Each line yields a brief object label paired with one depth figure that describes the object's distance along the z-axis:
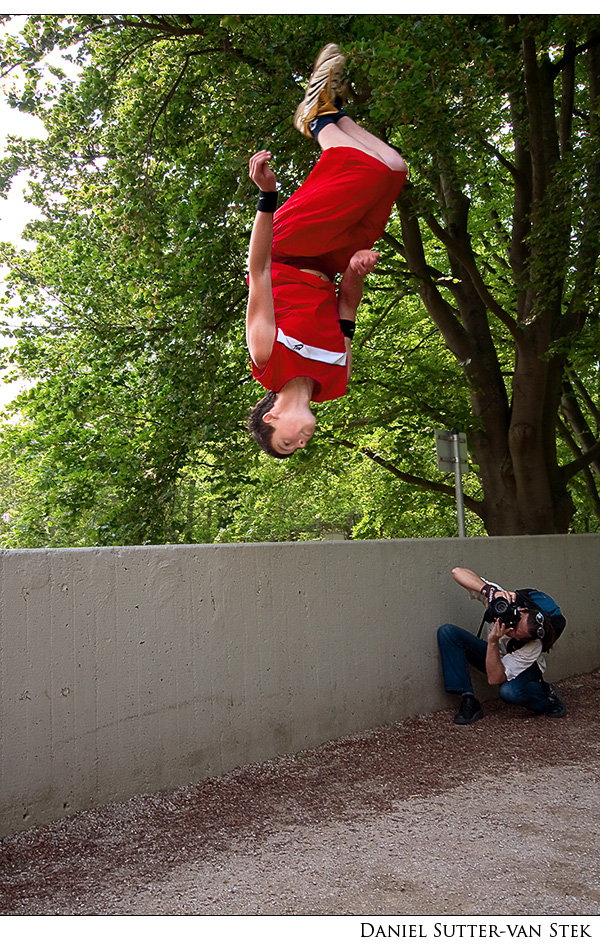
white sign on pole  6.47
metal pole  6.09
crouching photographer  5.17
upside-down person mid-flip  2.83
